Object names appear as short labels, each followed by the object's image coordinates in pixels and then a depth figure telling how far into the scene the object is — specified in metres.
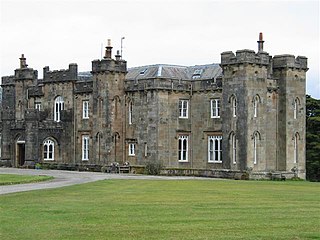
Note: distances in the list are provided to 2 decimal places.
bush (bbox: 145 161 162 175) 53.53
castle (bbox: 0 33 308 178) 52.06
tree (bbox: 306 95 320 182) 61.84
